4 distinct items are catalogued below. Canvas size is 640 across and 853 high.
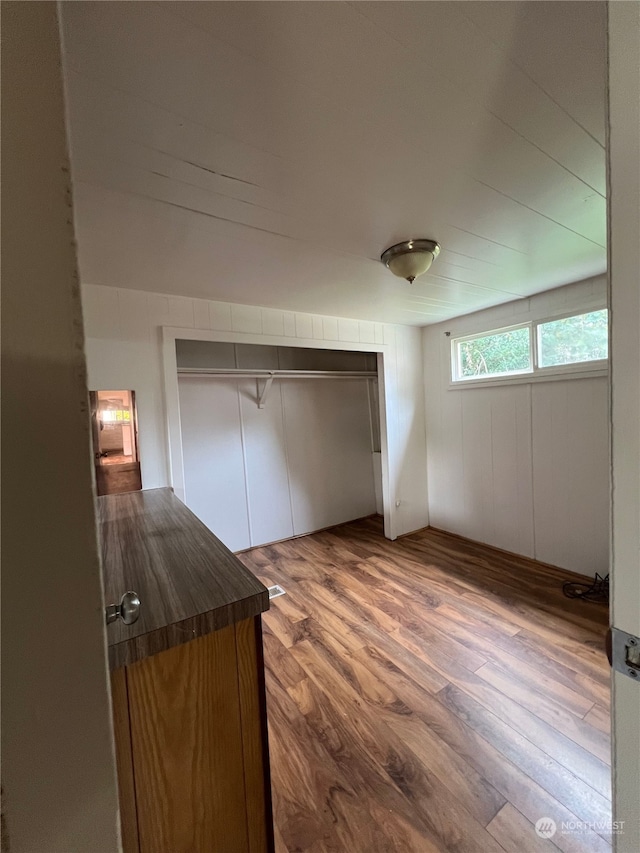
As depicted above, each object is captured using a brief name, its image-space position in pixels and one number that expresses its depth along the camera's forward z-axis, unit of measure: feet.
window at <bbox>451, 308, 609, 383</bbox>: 8.51
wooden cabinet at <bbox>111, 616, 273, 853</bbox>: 2.28
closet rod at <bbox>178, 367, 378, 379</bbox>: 9.58
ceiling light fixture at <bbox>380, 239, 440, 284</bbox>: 5.70
